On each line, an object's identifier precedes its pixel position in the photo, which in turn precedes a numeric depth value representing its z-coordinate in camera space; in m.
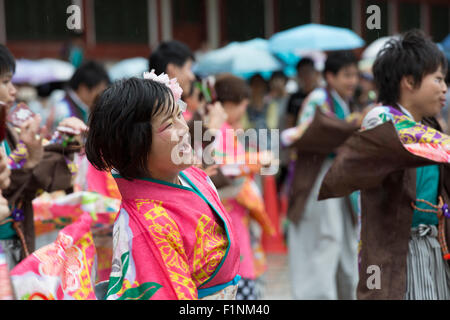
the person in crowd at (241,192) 8.17
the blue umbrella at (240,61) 14.87
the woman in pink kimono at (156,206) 3.67
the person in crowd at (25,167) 5.79
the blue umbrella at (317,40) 13.66
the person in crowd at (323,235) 10.02
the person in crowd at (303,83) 13.47
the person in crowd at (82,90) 10.51
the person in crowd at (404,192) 5.52
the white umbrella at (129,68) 17.77
